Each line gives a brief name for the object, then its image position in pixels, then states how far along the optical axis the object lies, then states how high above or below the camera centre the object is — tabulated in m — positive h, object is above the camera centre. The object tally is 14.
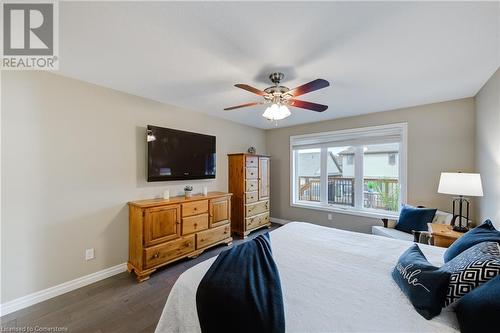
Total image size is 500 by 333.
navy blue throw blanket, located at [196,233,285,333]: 0.97 -0.70
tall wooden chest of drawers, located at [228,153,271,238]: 4.05 -0.55
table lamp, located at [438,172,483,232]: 2.19 -0.21
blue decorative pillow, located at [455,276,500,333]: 0.80 -0.61
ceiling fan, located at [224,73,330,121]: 2.12 +0.73
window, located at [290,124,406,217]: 3.59 -0.09
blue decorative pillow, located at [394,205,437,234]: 2.80 -0.75
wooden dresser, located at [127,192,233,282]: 2.51 -0.91
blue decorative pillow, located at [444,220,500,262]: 1.36 -0.51
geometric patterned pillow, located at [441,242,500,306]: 0.99 -0.54
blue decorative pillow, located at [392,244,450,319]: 1.00 -0.64
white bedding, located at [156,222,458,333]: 0.97 -0.76
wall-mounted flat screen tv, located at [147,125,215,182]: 2.94 +0.17
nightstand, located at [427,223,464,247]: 2.17 -0.75
